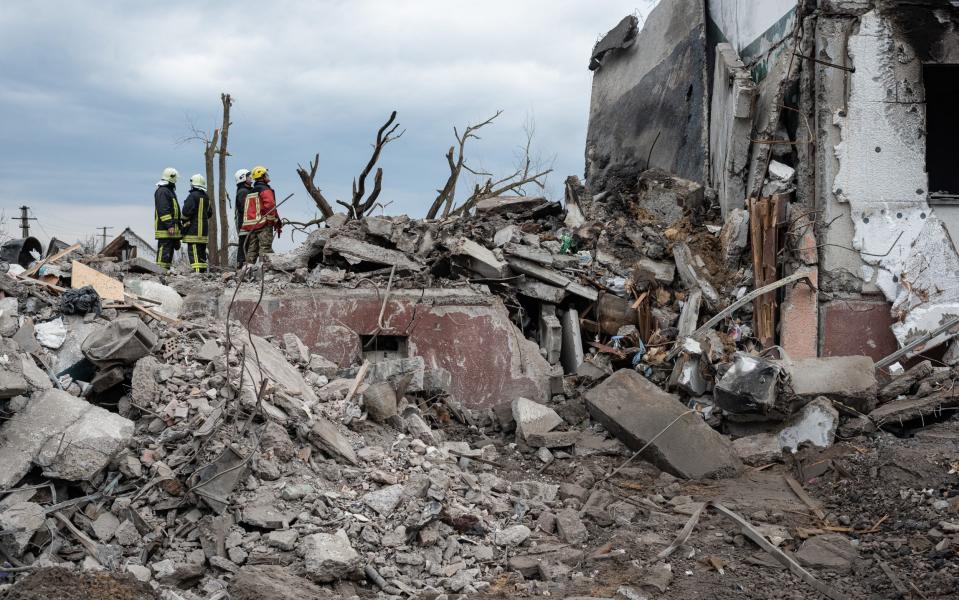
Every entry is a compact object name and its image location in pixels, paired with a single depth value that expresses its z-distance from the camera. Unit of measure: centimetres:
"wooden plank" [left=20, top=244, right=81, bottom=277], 735
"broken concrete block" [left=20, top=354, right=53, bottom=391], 520
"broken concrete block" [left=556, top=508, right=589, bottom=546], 491
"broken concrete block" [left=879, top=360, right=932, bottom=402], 668
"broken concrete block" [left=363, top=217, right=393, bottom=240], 873
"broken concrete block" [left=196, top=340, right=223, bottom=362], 585
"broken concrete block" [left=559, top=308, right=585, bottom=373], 845
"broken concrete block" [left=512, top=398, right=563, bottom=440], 691
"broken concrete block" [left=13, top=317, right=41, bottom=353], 584
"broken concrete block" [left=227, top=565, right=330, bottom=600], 388
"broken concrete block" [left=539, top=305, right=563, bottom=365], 848
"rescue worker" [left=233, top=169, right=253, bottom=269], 1050
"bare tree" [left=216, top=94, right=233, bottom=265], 1689
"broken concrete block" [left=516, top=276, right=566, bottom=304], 859
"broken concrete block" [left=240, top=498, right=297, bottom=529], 453
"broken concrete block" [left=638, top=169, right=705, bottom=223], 934
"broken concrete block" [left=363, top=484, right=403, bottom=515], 480
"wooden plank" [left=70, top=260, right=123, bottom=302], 701
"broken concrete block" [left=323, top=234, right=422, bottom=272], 829
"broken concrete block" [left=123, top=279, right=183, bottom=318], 748
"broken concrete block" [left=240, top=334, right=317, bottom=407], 564
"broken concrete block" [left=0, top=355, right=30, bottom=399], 479
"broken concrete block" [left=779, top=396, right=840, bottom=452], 630
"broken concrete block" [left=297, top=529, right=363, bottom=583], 417
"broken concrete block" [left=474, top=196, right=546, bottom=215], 1038
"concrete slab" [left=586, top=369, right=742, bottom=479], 606
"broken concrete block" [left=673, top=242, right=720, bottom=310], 816
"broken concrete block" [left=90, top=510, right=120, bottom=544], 446
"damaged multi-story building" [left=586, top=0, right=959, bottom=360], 755
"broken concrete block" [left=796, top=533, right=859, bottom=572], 449
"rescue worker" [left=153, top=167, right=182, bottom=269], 1067
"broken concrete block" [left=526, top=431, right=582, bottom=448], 668
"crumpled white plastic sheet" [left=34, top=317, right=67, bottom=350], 600
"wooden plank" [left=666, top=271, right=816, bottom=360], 753
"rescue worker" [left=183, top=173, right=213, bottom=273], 1090
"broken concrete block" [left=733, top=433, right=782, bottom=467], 631
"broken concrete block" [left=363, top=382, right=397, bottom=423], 613
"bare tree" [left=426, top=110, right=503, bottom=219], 1407
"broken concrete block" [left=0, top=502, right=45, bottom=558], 423
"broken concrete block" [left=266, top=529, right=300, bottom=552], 435
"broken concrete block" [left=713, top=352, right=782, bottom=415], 640
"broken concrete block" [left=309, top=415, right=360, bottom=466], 537
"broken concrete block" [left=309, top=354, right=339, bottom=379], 696
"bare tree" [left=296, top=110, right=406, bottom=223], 1278
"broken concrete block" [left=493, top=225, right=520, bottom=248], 898
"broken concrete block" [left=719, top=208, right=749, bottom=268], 823
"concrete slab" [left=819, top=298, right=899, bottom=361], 763
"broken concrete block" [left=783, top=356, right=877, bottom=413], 648
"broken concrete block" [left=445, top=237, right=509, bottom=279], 842
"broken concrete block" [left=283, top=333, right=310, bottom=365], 700
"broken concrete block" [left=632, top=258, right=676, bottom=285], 867
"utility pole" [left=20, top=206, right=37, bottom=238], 1942
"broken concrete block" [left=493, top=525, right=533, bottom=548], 480
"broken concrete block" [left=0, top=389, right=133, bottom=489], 471
